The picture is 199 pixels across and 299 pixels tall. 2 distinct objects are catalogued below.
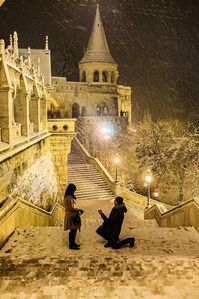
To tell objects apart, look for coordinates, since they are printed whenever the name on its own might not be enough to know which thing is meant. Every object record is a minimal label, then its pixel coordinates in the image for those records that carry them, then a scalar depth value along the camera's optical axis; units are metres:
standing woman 7.24
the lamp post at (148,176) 17.61
